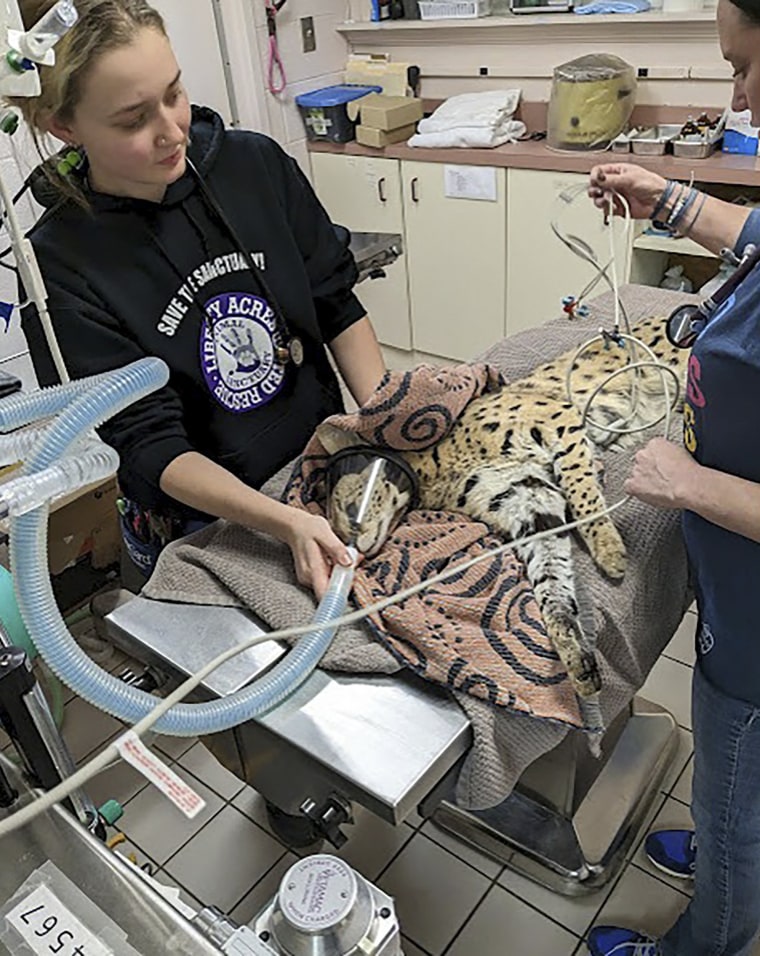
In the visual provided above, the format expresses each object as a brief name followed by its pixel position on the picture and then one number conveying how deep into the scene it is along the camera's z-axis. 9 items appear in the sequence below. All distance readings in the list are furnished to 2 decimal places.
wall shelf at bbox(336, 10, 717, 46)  2.88
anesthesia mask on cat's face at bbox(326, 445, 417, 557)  1.24
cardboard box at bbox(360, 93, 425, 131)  3.32
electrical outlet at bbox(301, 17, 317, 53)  3.50
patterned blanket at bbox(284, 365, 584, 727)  1.06
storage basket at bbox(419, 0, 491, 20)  3.25
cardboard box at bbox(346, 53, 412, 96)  3.54
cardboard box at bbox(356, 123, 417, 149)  3.34
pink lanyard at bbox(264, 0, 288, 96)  3.31
